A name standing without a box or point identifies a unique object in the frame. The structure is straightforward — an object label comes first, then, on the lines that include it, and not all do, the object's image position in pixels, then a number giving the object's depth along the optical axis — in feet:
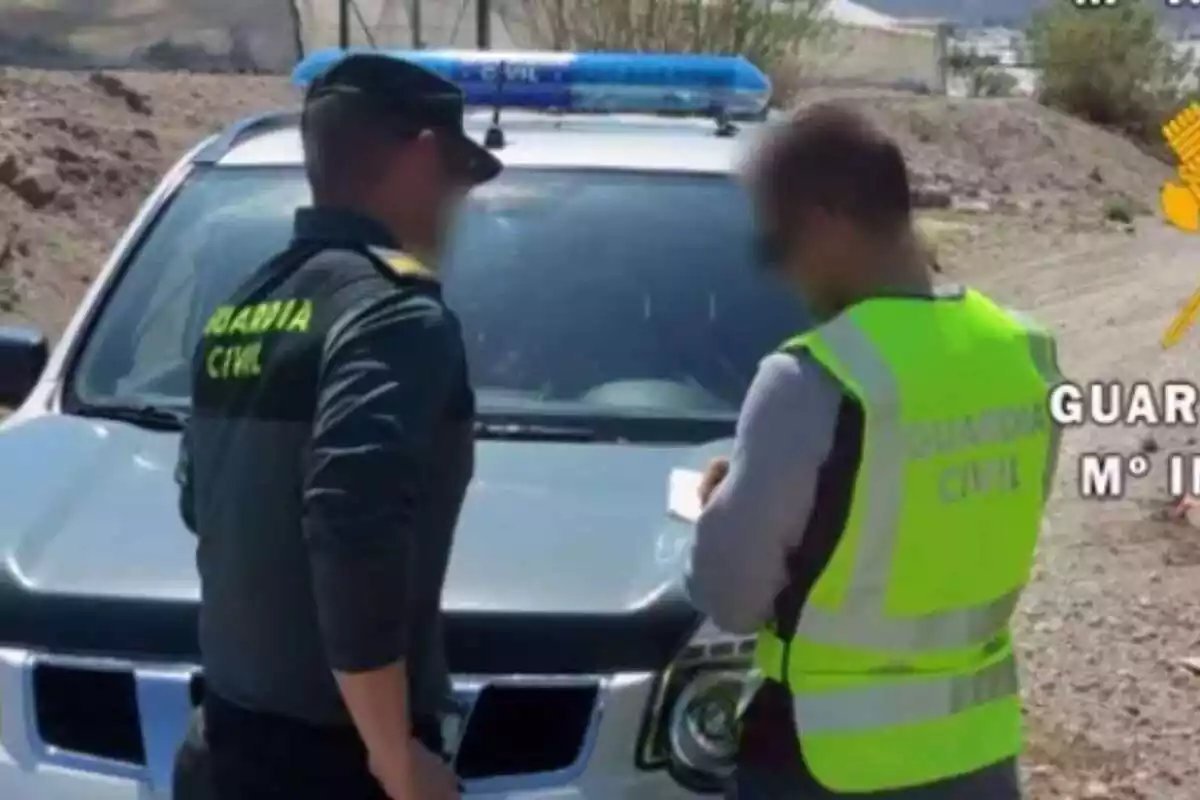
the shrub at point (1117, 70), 112.78
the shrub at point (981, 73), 121.70
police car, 10.06
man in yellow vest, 8.18
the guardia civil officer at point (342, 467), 7.72
